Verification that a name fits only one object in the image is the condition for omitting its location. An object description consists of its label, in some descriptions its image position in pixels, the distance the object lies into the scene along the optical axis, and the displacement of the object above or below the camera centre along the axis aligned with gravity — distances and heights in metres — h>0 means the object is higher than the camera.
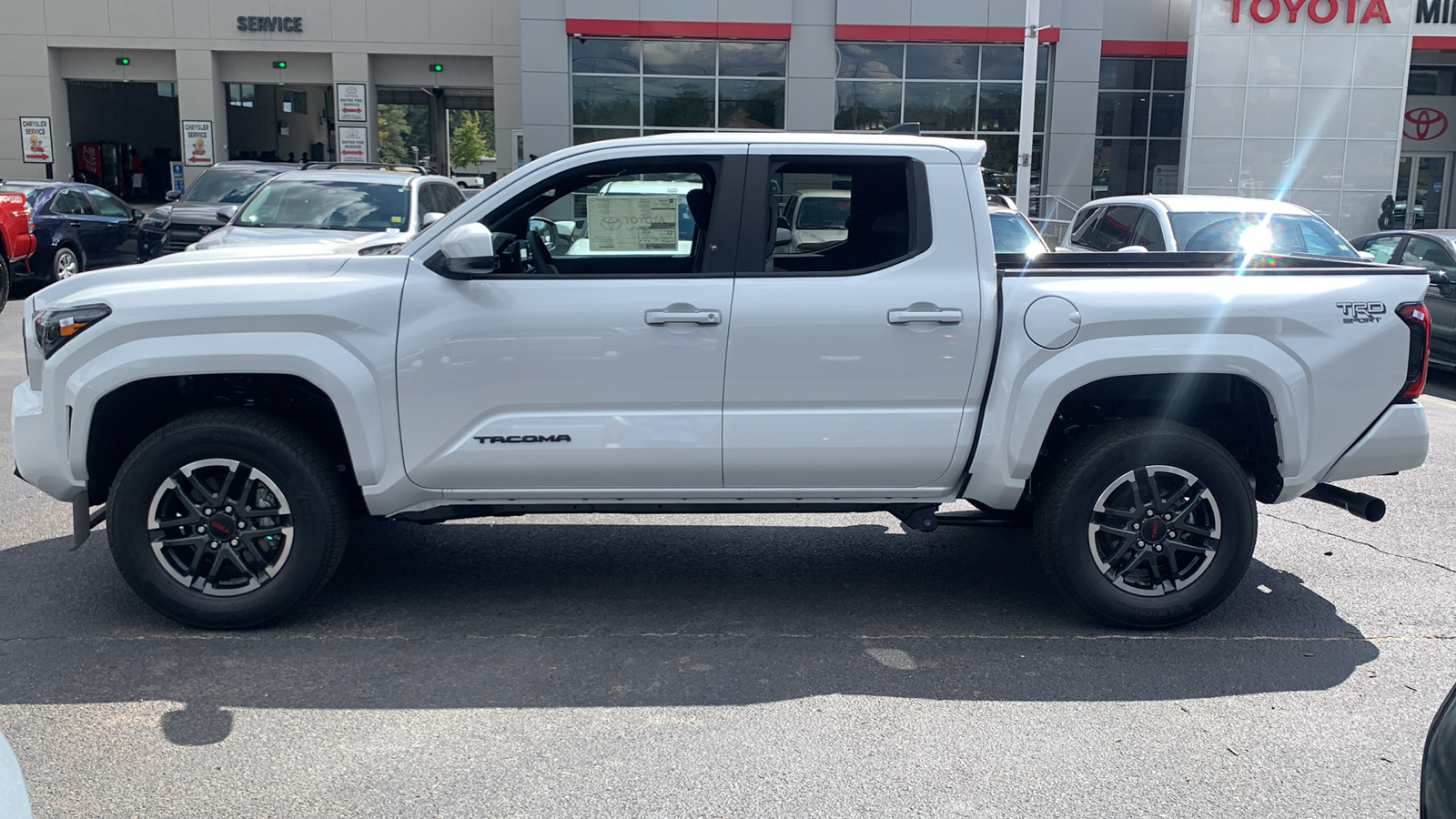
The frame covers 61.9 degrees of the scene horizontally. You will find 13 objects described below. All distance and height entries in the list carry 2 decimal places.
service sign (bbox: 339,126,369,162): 31.73 +0.88
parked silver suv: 11.99 -0.30
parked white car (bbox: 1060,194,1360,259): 11.42 -0.37
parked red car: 14.50 -0.71
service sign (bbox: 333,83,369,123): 31.86 +1.97
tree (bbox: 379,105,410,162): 78.48 +3.32
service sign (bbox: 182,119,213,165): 32.12 +1.01
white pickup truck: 4.71 -0.78
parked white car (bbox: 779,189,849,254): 5.46 -0.17
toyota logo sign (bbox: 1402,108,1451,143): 31.34 +1.73
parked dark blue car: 17.17 -0.79
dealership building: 26.77 +2.37
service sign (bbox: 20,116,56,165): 32.50 +0.91
